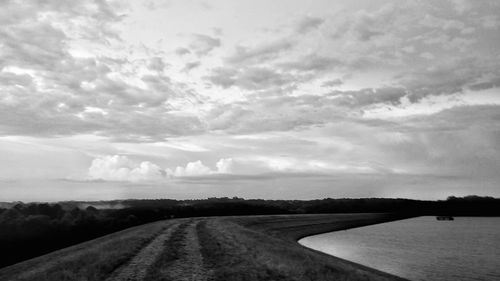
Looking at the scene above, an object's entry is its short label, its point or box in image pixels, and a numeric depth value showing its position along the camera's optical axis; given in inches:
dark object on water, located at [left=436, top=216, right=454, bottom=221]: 7454.7
